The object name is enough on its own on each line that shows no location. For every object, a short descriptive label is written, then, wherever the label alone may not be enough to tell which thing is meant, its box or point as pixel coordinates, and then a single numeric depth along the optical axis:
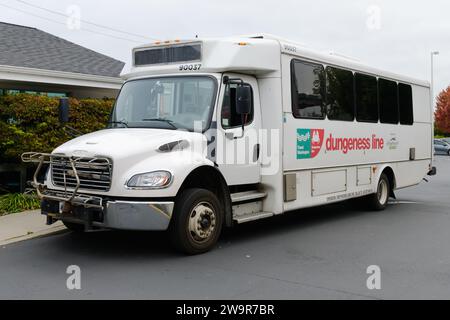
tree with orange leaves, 61.28
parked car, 41.69
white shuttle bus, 6.47
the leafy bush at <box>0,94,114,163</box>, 10.85
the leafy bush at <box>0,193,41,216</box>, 10.05
